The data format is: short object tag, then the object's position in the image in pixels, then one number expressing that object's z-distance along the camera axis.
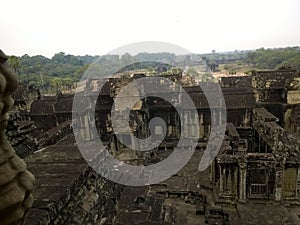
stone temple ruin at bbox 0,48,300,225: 8.13
